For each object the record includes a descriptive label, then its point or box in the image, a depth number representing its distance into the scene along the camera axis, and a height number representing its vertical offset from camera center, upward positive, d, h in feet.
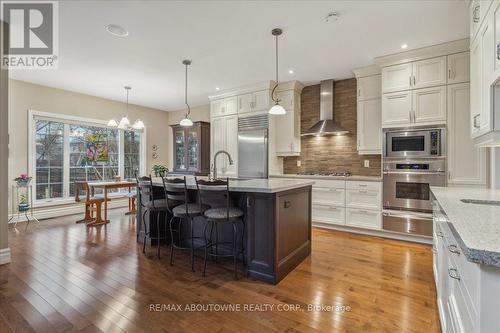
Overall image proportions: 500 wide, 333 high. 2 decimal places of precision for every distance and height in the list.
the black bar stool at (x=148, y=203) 10.52 -1.54
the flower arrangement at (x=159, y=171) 16.06 -0.29
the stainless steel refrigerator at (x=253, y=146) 16.51 +1.37
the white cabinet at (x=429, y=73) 11.39 +4.32
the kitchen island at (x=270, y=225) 8.11 -1.99
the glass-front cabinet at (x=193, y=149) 20.92 +1.51
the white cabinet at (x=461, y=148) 10.68 +0.79
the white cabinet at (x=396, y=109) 12.16 +2.83
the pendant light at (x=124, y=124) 15.62 +2.65
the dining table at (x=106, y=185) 15.44 -1.17
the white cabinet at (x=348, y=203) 13.02 -1.98
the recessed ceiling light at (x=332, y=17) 8.89 +5.35
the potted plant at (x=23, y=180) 14.91 -0.80
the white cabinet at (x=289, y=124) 16.39 +2.83
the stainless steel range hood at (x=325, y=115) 15.29 +3.22
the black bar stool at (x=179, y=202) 9.18 -1.44
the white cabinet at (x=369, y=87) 13.51 +4.31
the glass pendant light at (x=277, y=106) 10.02 +2.59
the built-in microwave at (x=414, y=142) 11.41 +1.15
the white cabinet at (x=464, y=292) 2.58 -1.60
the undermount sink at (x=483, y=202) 5.93 -0.84
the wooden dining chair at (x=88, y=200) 15.57 -2.06
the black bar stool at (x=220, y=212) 8.37 -1.55
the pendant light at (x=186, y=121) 13.13 +2.40
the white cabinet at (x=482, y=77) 5.77 +2.27
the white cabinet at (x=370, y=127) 13.56 +2.18
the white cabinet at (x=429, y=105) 11.39 +2.81
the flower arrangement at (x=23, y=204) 15.08 -2.28
